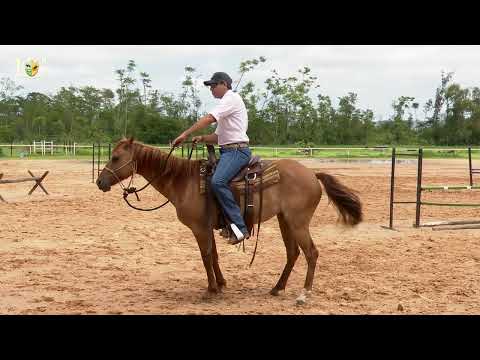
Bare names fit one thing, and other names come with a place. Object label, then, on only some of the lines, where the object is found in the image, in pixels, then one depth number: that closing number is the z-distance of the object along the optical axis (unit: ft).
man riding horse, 17.74
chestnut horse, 18.51
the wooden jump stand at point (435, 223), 32.01
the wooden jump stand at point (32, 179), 43.84
